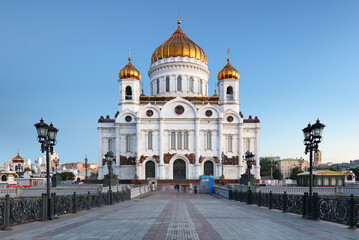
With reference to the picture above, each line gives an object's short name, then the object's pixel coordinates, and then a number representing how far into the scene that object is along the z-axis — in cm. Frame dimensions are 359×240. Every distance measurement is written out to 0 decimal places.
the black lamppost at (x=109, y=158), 2184
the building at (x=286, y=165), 14250
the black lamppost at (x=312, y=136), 1295
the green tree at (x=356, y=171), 9288
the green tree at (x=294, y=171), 8171
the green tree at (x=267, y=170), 9071
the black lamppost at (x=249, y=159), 2213
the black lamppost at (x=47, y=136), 1191
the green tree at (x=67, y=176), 9912
